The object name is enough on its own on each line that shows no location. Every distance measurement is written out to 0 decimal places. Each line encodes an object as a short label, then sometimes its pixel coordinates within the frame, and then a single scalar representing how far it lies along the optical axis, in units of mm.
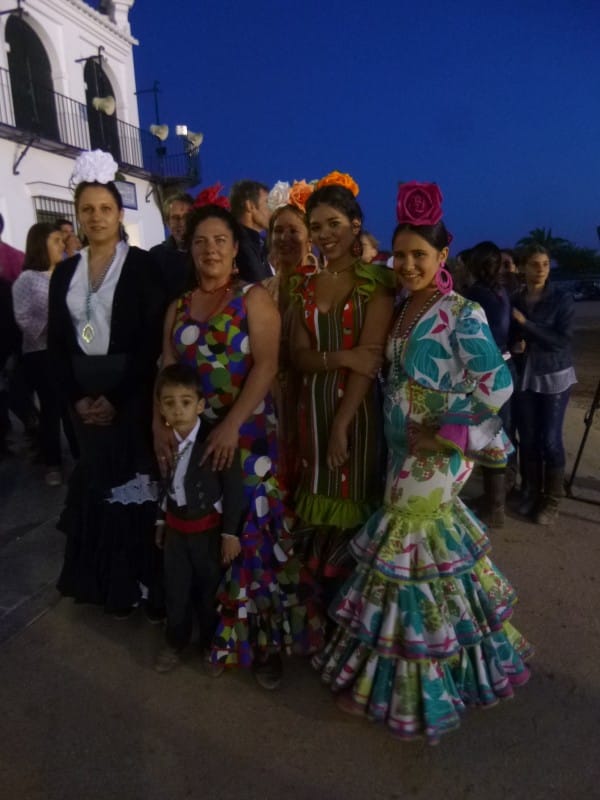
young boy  2244
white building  11672
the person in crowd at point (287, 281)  2572
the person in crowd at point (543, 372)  3807
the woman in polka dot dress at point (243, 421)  2262
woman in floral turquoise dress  2025
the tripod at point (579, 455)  4069
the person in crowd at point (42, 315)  4652
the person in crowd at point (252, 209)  3295
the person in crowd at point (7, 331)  4742
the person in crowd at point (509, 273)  4284
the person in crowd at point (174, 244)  3486
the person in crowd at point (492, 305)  3713
